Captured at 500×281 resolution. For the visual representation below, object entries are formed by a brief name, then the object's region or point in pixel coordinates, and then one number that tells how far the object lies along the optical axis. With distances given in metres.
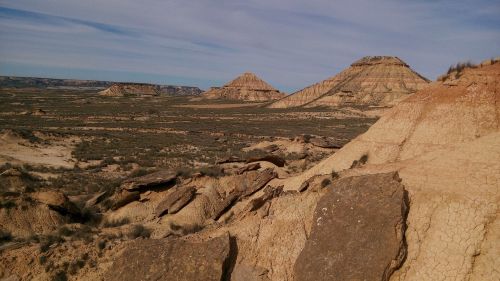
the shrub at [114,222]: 14.73
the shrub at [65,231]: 12.38
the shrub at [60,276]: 9.96
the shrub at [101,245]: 10.88
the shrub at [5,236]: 12.24
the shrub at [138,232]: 12.91
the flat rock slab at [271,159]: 20.84
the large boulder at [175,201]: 15.23
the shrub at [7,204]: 13.13
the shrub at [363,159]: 13.93
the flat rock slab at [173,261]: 9.35
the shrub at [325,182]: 10.79
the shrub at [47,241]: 10.72
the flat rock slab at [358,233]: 8.37
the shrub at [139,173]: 19.50
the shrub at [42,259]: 10.38
